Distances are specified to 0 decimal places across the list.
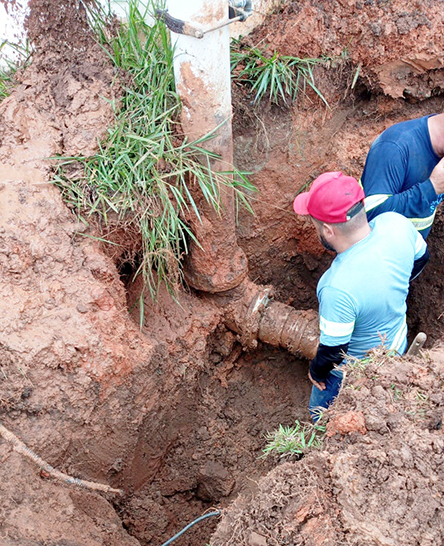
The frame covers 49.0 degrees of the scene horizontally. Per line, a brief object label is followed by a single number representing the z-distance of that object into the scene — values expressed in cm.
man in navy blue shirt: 246
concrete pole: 215
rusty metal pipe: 308
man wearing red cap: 210
